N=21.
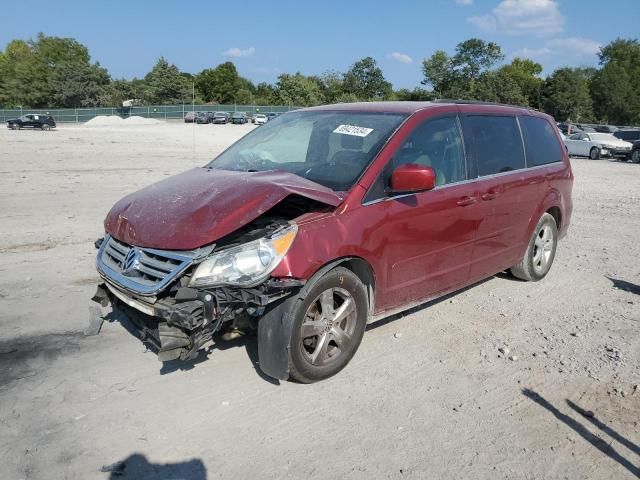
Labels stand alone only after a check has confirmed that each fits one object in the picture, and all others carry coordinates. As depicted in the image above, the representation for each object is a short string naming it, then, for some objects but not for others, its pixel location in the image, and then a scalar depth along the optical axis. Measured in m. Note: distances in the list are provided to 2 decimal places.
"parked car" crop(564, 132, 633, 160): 28.81
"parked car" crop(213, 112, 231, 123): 63.56
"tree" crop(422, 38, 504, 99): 94.81
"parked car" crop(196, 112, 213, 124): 63.84
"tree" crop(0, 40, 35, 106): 86.69
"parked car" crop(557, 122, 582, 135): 42.34
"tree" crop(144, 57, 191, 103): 84.38
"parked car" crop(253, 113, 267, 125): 64.65
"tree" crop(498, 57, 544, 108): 80.62
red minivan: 3.39
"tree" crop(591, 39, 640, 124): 77.12
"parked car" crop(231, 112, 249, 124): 63.69
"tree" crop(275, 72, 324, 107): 83.44
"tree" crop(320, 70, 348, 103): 89.31
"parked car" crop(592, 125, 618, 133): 42.67
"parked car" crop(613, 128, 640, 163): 28.06
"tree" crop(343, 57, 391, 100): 92.31
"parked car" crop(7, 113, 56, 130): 44.41
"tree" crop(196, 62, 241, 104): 102.94
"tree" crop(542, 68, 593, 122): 74.44
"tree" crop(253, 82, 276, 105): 94.45
